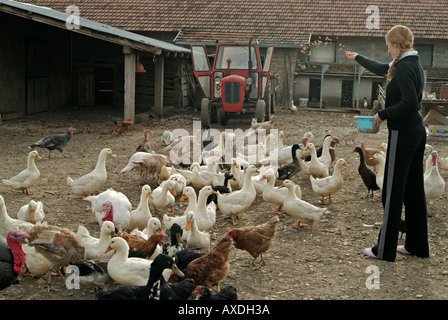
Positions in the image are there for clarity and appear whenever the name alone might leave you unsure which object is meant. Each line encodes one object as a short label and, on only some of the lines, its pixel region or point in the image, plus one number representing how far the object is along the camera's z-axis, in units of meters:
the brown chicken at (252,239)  5.57
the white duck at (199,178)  8.38
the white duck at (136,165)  8.66
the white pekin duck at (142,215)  6.55
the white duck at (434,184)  7.24
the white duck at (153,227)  5.75
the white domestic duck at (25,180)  7.91
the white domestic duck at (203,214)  6.40
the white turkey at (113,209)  6.11
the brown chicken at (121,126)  13.73
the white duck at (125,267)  4.71
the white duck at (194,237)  5.74
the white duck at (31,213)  6.16
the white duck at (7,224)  5.68
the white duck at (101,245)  5.30
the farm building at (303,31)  22.19
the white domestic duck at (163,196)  7.28
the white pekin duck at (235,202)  7.09
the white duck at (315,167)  8.80
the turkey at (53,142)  10.55
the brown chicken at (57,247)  5.00
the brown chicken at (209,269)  4.79
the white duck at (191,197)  6.77
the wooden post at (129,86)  15.12
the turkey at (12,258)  4.53
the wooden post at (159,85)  18.04
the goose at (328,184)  7.73
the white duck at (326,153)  9.42
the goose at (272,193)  7.34
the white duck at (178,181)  7.96
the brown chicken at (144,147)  10.42
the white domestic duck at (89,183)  7.80
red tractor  15.36
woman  5.12
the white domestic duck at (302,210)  6.74
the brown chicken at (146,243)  5.40
